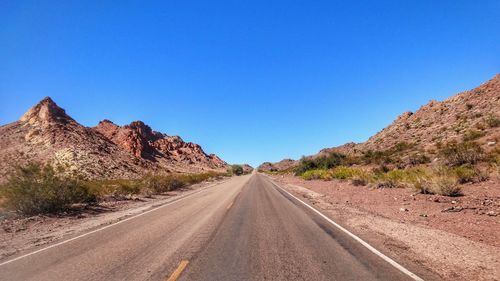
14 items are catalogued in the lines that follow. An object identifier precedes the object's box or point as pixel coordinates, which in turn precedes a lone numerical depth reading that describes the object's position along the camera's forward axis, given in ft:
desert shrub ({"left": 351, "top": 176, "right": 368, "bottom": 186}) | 83.64
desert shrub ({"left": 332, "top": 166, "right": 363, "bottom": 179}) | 98.91
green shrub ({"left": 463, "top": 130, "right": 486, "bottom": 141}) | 98.14
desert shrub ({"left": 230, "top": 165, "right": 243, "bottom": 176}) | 445.91
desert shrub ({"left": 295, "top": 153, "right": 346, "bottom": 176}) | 174.74
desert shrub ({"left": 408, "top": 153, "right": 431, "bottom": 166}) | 93.20
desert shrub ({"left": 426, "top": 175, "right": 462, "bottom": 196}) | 49.02
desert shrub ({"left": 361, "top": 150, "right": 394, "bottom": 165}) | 114.26
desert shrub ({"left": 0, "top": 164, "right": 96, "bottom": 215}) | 51.57
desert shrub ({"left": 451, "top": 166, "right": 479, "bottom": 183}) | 55.43
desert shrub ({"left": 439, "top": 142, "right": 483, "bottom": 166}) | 67.21
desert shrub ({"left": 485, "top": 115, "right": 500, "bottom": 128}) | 100.78
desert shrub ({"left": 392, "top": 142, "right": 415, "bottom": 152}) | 137.18
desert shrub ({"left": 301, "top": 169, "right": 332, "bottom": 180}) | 127.13
